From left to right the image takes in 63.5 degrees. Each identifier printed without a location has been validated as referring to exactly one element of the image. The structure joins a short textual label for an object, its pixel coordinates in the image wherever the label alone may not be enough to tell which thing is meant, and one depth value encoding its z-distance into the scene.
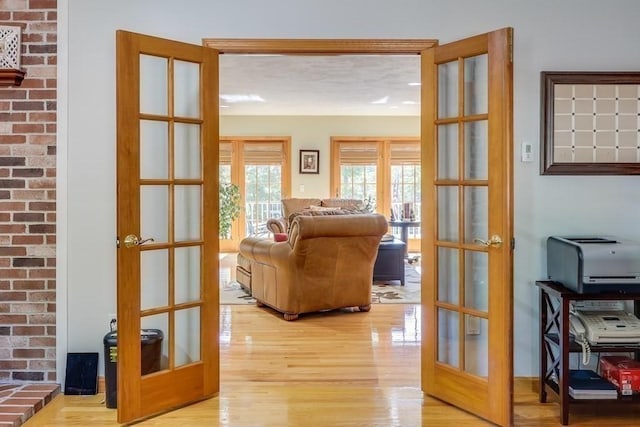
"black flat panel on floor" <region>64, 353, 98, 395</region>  3.03
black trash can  2.77
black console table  2.63
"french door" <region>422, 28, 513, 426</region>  2.60
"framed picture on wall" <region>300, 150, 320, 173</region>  9.68
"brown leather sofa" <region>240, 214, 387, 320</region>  4.53
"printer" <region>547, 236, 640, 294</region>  2.58
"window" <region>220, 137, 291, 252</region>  9.77
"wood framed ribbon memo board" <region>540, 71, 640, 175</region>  3.02
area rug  5.60
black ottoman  6.43
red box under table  2.71
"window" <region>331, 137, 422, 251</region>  9.74
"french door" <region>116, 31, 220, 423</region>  2.63
